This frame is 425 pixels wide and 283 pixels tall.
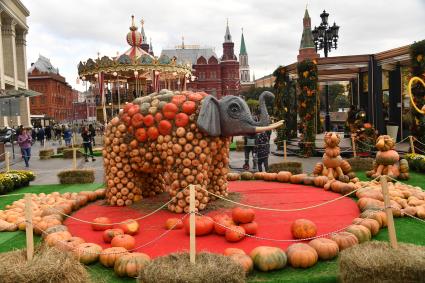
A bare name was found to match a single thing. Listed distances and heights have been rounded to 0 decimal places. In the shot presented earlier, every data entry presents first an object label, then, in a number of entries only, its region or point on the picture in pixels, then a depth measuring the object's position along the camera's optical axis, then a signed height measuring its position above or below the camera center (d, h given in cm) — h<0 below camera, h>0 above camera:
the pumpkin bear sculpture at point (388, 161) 1034 -113
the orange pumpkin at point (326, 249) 518 -164
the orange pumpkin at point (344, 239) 537 -160
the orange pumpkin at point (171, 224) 656 -159
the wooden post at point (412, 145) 1350 -97
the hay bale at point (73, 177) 1243 -149
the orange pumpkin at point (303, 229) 580 -156
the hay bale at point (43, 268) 395 -137
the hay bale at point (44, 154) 2067 -129
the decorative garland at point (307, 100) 1733 +80
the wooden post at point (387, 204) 458 -99
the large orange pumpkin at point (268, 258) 492 -166
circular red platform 589 -167
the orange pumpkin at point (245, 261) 480 -165
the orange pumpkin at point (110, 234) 607 -159
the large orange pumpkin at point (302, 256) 498 -167
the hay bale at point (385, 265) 396 -144
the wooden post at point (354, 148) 1477 -110
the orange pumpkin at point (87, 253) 535 -165
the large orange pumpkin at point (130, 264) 488 -166
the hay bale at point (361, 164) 1261 -144
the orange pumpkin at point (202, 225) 622 -156
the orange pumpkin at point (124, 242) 568 -161
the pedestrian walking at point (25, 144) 1722 -63
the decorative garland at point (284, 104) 1992 +79
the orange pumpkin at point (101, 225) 662 -158
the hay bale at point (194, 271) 387 -142
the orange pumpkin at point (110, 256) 525 -166
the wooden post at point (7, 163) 1297 -105
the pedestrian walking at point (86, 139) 1830 -55
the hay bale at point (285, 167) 1166 -135
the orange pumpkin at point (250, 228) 623 -161
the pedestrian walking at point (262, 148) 1279 -85
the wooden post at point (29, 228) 432 -107
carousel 2025 +293
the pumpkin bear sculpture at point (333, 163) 997 -112
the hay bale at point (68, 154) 2065 -133
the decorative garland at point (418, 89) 1381 +89
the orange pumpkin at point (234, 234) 588 -162
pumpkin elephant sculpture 730 -31
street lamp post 2027 +418
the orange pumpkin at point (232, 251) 515 -163
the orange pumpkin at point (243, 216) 636 -146
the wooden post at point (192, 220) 421 -107
